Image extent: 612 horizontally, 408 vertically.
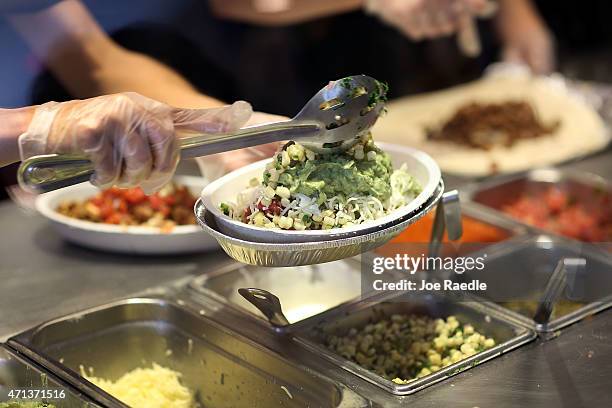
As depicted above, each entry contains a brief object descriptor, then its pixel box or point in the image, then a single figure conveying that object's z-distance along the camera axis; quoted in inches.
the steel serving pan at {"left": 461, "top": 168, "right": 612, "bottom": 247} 104.9
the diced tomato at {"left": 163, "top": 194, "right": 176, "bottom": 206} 90.7
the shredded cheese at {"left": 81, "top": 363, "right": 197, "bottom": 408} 70.2
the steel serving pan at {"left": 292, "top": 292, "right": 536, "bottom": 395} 68.4
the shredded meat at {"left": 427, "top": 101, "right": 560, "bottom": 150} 122.6
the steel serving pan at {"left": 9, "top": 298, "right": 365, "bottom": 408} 67.2
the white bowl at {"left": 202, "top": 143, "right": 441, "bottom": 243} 62.4
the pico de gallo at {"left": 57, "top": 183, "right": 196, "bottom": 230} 88.9
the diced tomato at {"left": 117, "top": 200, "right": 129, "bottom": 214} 90.2
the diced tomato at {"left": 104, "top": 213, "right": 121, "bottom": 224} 88.7
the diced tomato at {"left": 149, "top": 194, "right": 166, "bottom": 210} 89.9
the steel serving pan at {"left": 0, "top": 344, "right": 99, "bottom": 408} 63.9
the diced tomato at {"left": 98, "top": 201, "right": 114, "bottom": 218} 89.7
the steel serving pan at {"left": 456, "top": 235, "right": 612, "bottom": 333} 72.4
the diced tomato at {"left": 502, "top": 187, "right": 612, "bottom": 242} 99.8
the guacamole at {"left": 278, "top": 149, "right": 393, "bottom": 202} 64.0
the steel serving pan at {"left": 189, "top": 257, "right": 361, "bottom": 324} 79.7
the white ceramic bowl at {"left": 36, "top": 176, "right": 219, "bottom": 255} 85.0
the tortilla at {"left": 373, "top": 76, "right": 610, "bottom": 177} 114.8
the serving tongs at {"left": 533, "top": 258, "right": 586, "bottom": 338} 70.4
